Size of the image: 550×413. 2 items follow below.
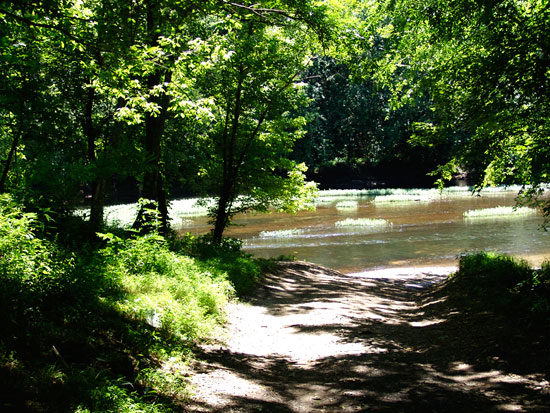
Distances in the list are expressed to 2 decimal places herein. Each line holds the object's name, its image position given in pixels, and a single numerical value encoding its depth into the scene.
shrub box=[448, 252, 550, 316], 6.30
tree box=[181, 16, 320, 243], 12.49
